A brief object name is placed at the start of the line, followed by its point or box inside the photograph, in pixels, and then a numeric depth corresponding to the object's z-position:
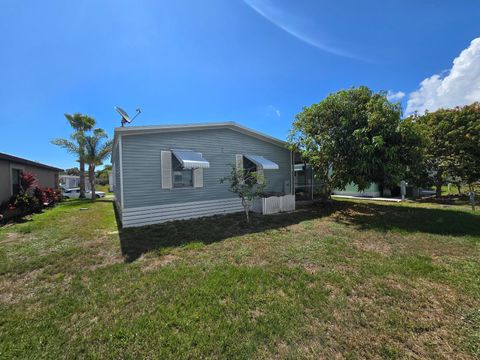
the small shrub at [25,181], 12.23
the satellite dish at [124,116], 9.34
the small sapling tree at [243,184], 8.89
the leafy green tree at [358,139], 9.27
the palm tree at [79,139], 22.00
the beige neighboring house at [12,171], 10.91
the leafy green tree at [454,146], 14.72
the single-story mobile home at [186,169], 8.27
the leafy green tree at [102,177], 49.17
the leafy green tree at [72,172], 58.81
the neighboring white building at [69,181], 34.28
